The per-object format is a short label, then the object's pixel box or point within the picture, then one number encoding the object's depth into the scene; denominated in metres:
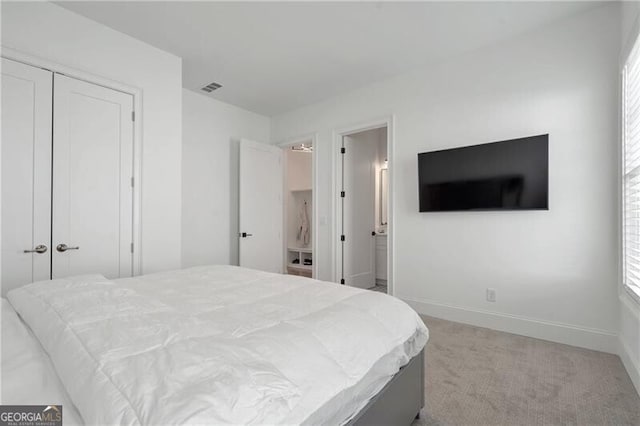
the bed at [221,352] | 0.70
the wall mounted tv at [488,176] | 2.73
